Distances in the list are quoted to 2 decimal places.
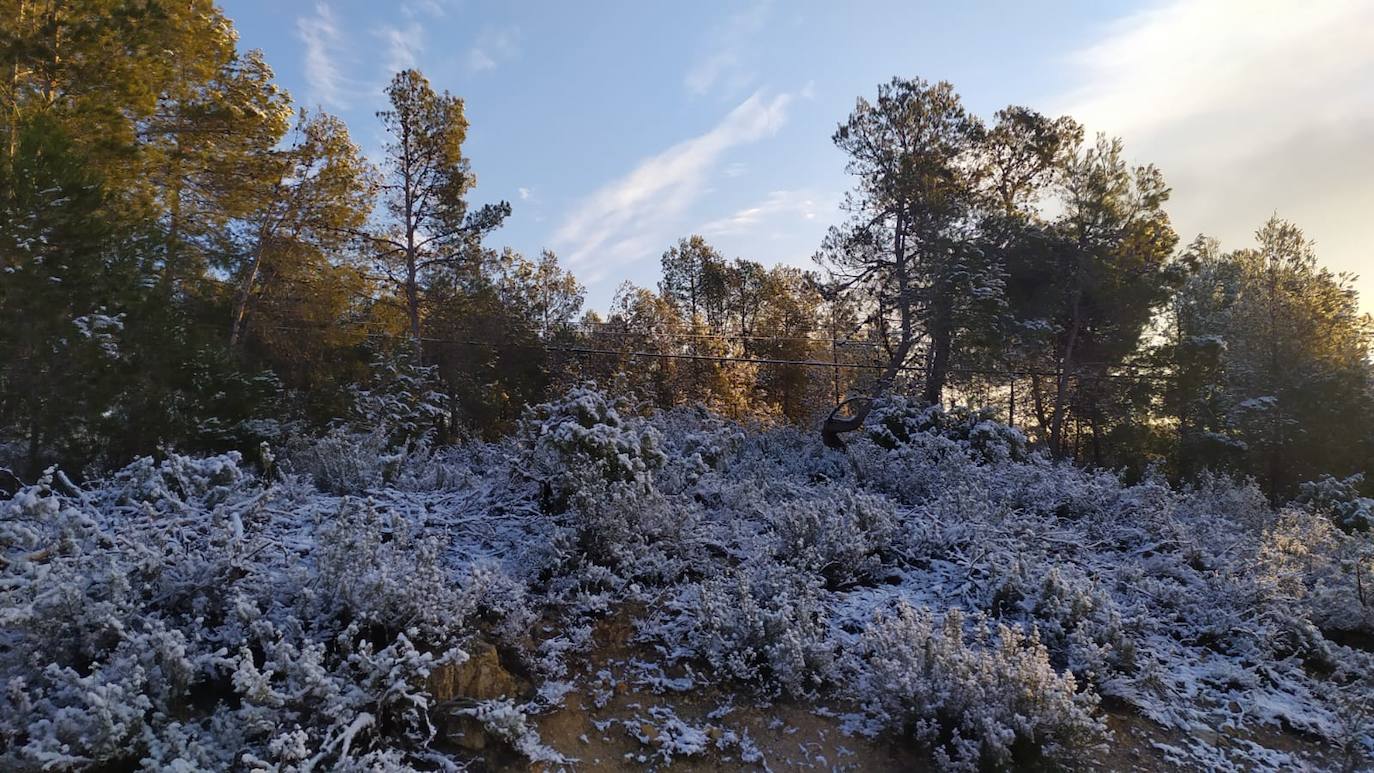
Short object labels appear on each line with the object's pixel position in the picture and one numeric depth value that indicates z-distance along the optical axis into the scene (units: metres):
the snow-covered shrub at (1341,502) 10.09
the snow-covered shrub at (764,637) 3.97
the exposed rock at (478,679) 3.56
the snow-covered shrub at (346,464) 6.06
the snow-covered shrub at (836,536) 5.30
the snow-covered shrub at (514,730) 3.29
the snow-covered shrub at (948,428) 9.94
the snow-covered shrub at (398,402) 10.37
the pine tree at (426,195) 16.81
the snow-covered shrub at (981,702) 3.40
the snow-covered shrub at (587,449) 5.53
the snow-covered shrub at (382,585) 3.70
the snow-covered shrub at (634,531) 5.05
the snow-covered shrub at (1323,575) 5.12
